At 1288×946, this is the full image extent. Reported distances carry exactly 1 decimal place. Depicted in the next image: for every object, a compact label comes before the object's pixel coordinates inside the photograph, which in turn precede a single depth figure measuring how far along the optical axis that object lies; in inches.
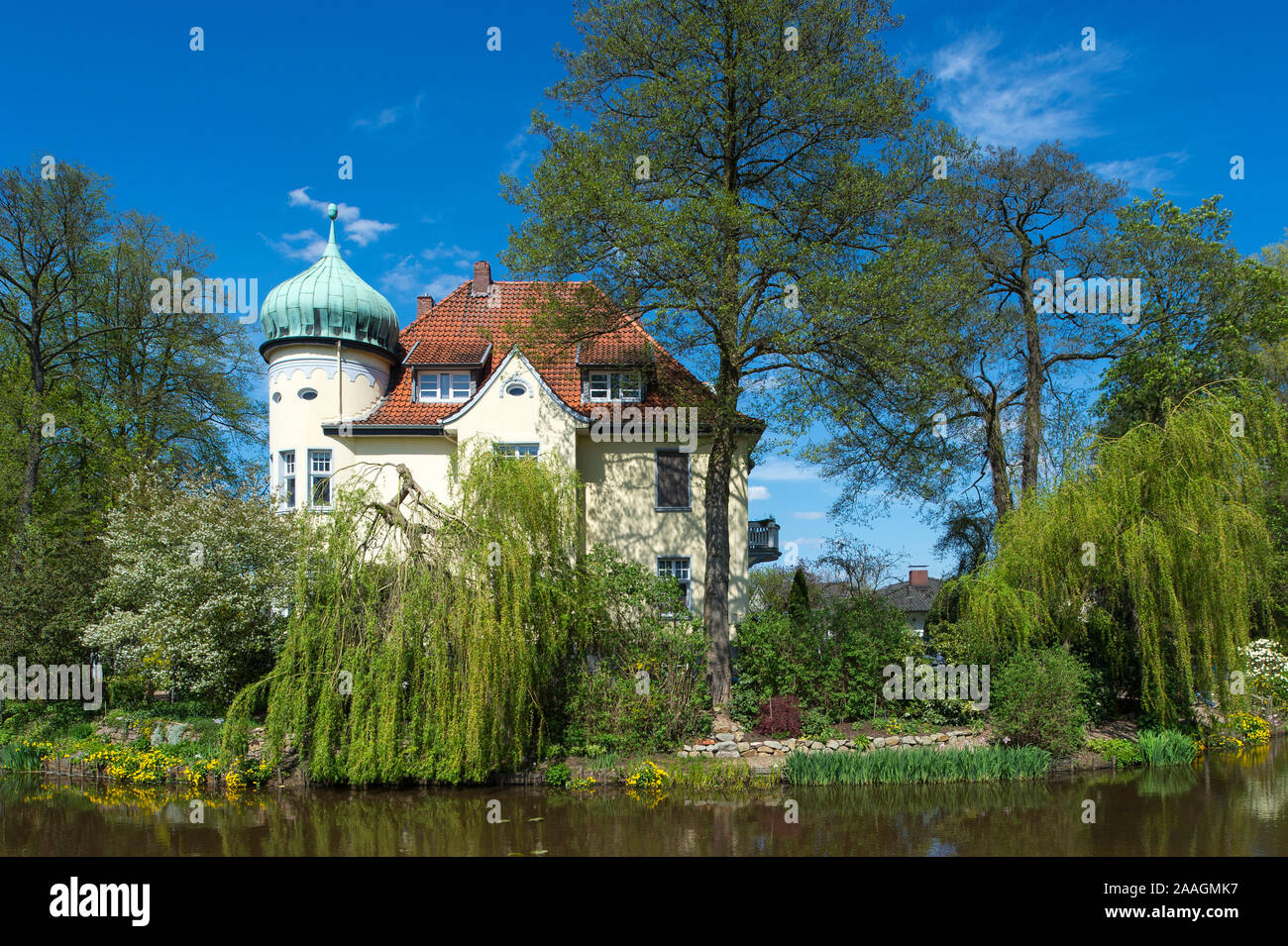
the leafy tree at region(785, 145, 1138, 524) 572.7
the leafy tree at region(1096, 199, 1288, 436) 755.4
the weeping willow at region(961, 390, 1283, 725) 526.9
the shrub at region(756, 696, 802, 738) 568.4
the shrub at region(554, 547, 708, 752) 546.9
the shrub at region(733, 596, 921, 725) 593.0
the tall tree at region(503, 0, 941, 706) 572.7
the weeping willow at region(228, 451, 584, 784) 469.7
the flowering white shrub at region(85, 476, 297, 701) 563.8
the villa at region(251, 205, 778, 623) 698.8
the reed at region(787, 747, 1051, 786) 514.6
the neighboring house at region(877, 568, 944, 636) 1863.9
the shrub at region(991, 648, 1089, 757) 542.6
